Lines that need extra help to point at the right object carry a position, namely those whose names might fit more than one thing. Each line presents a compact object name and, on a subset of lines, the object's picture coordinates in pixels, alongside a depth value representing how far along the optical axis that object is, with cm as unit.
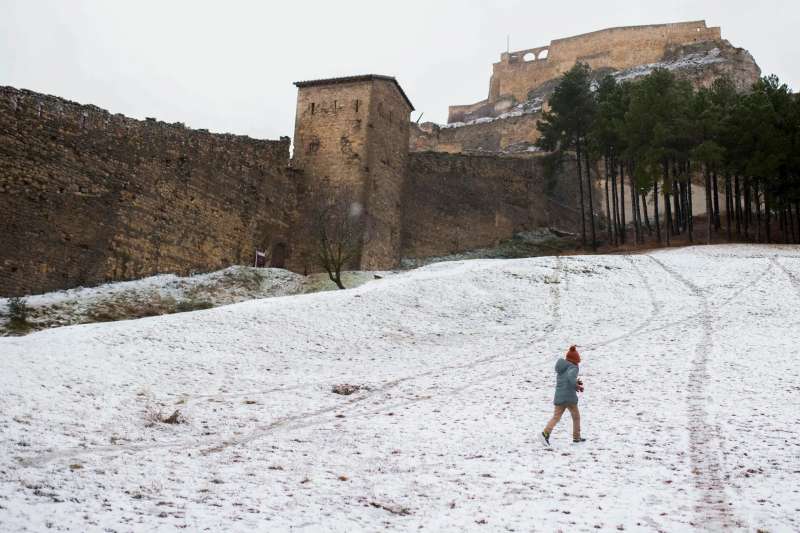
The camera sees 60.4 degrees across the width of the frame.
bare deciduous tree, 3344
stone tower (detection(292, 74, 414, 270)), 3559
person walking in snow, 1080
